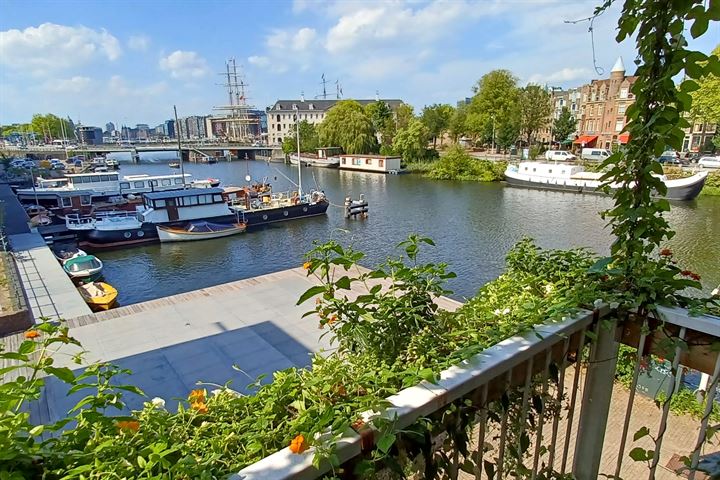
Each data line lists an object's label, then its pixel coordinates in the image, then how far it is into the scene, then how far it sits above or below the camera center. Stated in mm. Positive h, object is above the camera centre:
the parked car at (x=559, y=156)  31125 -1856
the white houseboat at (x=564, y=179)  21500 -2791
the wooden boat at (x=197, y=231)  16984 -3831
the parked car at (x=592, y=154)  30697 -1772
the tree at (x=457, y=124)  44031 +833
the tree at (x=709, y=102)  25203 +1561
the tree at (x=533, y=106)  38344 +2250
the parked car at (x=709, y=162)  25731 -2023
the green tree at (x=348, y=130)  44031 +411
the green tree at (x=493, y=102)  40656 +2869
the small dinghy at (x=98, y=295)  10047 -3799
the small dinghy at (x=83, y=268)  11961 -3704
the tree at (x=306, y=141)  49000 -743
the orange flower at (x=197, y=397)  1065 -653
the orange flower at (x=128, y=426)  888 -596
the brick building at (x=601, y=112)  35188 +1630
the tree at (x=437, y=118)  45719 +1575
